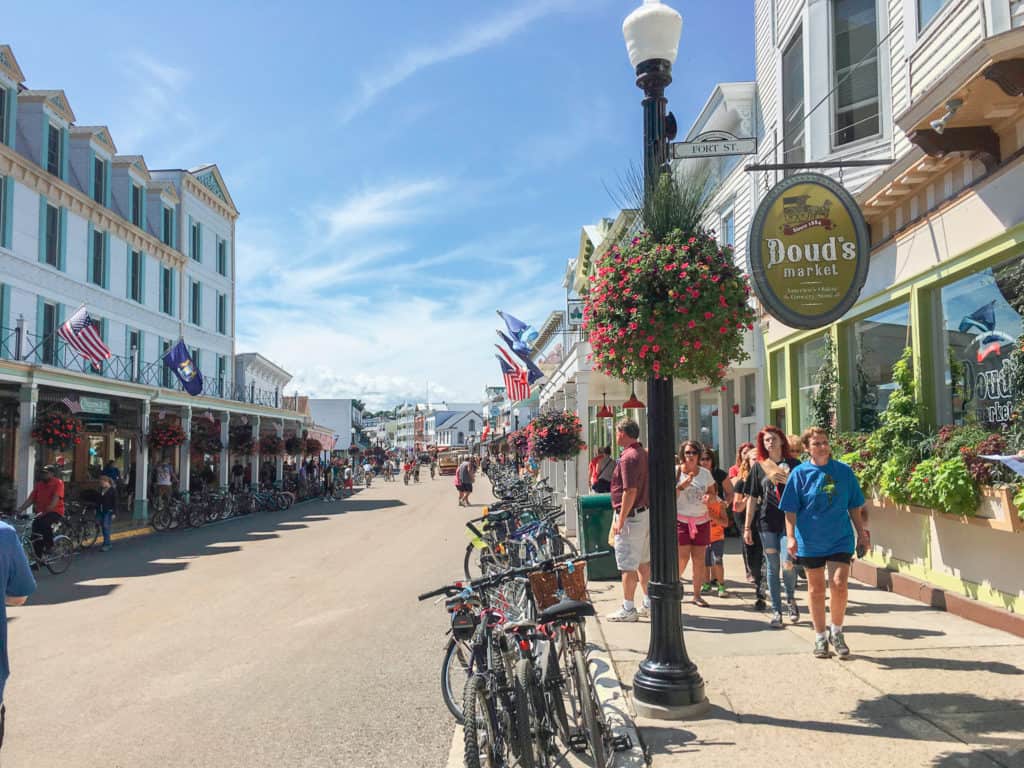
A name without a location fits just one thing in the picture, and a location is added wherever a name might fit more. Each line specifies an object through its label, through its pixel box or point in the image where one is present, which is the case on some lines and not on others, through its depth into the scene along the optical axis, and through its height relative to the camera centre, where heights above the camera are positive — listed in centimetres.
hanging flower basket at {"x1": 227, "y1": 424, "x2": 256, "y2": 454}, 2984 +13
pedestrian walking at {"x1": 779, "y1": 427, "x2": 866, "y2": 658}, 603 -66
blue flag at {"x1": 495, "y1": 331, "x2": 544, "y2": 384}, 2372 +247
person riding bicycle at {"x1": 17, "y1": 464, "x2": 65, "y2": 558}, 1263 -96
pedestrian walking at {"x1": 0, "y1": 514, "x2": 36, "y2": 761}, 357 -60
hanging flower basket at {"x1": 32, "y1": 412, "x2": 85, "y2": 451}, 1578 +33
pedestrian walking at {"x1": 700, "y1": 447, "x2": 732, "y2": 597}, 840 -120
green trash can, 977 -101
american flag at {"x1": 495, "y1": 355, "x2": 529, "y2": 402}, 2514 +195
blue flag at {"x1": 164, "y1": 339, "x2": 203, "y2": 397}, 2214 +216
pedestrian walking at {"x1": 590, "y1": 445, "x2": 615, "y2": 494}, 1226 -50
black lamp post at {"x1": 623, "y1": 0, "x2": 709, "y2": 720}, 493 -35
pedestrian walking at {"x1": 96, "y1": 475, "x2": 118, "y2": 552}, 1586 -121
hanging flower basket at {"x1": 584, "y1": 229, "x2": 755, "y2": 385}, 504 +85
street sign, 523 +195
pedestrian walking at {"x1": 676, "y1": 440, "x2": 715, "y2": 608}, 799 -73
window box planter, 654 -66
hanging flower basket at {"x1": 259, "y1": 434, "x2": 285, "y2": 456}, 3172 -6
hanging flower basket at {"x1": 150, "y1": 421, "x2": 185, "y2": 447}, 2192 +28
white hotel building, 1972 +525
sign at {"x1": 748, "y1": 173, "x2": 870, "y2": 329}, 837 +200
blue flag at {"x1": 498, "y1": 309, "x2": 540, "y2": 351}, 2384 +344
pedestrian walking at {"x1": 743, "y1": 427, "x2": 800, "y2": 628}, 724 -62
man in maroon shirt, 732 -76
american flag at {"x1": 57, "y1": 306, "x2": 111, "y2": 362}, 1736 +244
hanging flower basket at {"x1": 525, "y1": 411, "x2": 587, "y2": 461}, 1675 +6
